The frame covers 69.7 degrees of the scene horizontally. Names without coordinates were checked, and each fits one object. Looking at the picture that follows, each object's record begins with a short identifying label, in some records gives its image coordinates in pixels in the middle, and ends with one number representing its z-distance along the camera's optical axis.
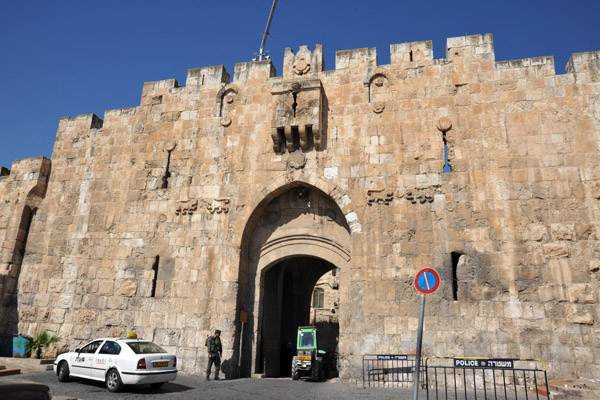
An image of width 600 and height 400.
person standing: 10.83
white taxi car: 8.80
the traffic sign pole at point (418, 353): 6.03
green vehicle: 12.36
